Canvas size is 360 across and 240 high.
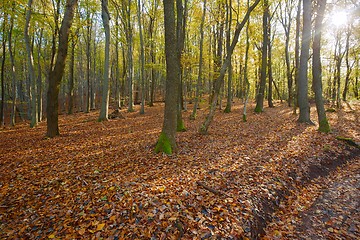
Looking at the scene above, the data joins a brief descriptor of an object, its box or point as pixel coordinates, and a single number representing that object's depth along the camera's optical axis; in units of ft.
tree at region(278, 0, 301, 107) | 60.29
